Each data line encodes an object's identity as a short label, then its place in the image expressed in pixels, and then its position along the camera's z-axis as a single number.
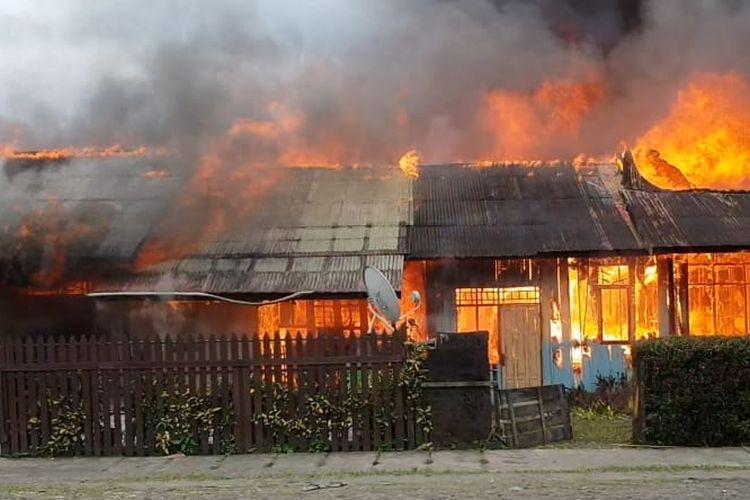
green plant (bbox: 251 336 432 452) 10.15
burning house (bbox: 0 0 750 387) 13.85
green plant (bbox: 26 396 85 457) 10.28
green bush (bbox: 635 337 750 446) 9.81
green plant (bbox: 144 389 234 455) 10.22
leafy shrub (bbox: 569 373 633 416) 14.01
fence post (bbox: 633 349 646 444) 10.02
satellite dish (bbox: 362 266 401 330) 11.25
